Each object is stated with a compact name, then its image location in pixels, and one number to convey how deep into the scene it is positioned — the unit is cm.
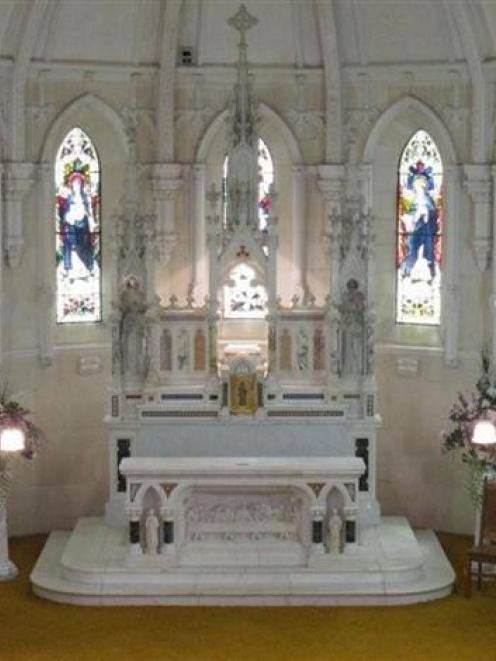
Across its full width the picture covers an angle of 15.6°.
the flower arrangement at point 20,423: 2312
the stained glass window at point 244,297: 2492
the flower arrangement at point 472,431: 2347
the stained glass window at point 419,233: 2603
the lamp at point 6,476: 2295
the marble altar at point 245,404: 2269
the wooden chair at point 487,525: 2266
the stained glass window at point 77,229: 2600
